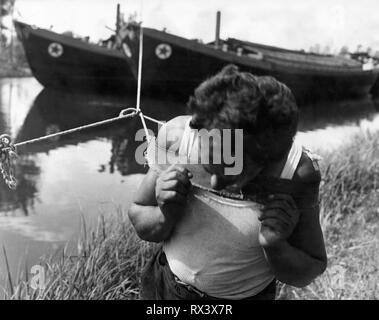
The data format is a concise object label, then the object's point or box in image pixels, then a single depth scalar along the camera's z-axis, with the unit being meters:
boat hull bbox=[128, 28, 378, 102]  11.34
